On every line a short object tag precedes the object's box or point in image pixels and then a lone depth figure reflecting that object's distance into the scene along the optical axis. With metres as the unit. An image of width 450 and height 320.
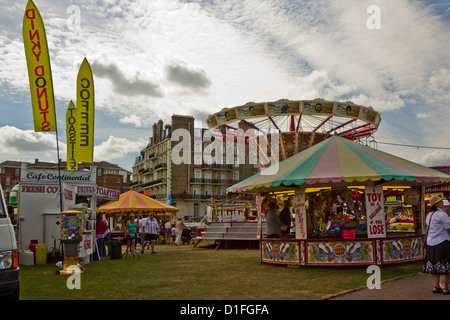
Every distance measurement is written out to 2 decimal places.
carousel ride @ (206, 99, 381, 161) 18.56
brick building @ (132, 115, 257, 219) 66.38
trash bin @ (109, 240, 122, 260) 16.01
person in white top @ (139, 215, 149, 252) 19.34
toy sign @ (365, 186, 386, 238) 11.50
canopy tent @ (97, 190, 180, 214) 24.51
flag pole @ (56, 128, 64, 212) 13.02
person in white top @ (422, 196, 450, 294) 7.12
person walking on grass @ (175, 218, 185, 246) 26.31
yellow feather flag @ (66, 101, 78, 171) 17.25
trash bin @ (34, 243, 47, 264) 13.90
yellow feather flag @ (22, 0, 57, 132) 13.43
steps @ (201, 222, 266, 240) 20.75
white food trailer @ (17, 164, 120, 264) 14.30
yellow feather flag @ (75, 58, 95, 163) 16.72
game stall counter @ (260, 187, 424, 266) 11.31
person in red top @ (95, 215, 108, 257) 16.53
